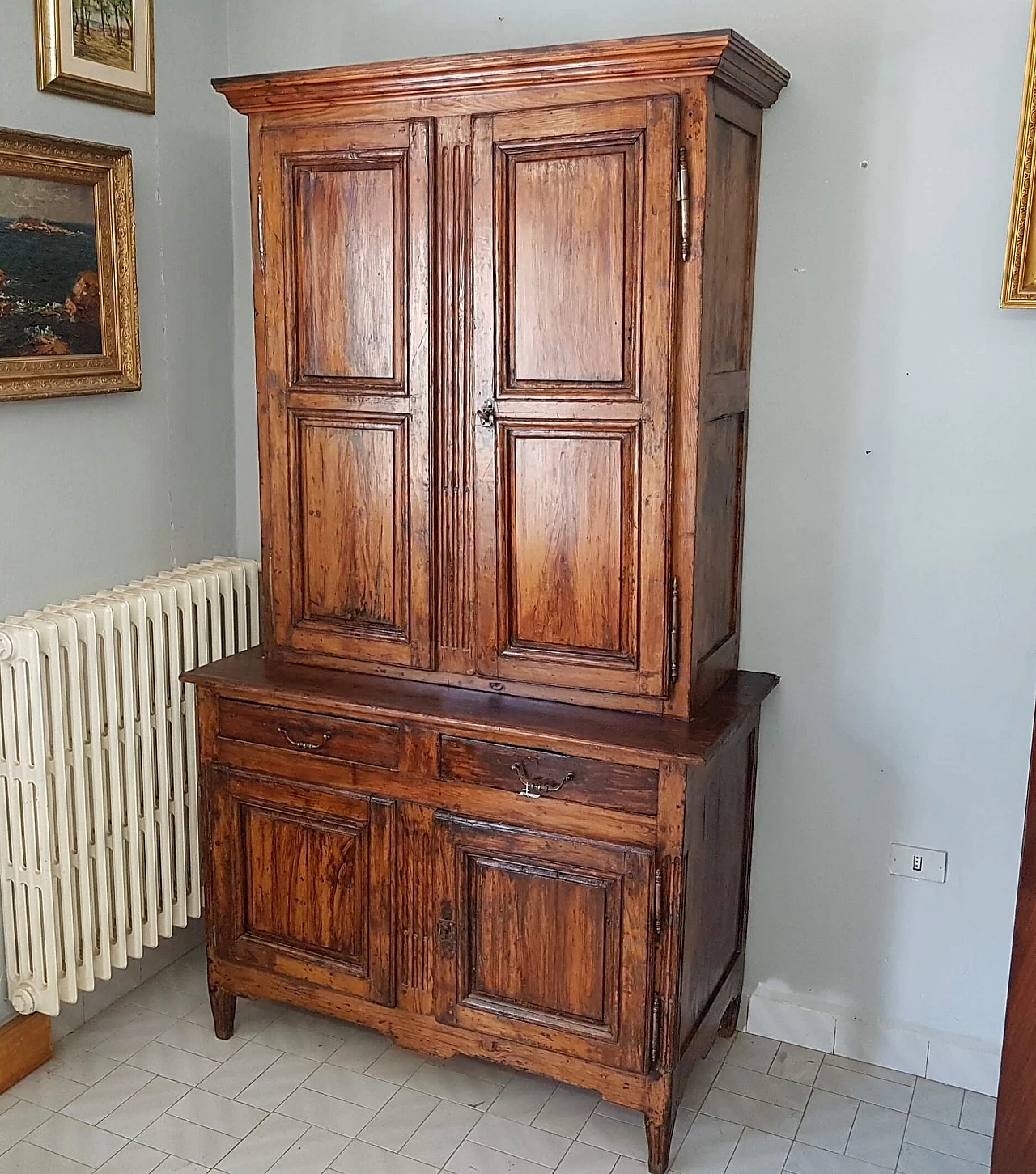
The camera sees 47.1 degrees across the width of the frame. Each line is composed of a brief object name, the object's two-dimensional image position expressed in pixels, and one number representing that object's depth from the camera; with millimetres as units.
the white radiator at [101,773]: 2391
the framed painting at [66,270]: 2377
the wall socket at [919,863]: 2496
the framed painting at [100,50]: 2400
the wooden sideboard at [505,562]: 2170
